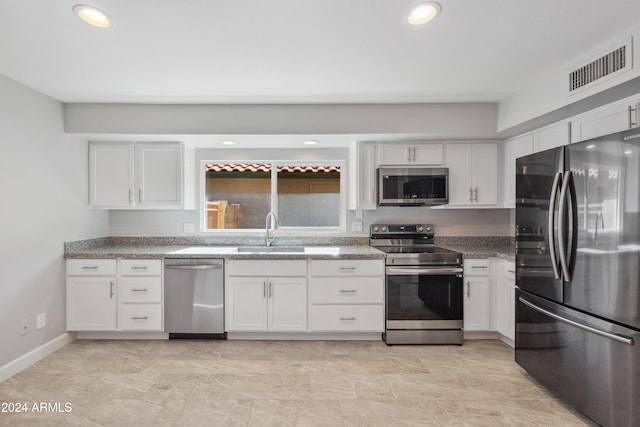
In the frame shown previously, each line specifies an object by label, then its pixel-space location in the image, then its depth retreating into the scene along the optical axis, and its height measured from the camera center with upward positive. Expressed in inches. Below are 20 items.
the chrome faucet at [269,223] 152.1 -4.7
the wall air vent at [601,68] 79.7 +35.5
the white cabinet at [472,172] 143.6 +16.6
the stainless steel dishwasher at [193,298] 132.5 -32.6
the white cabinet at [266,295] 132.5 -31.4
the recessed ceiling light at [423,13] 69.6 +41.0
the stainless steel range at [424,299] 130.4 -32.3
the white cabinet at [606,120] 85.4 +24.6
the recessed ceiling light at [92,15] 70.1 +40.7
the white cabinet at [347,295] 132.2 -31.3
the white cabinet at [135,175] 142.9 +15.2
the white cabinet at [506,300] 123.2 -31.8
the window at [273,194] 162.4 +8.4
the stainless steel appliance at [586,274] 68.8 -13.9
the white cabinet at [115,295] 131.2 -31.3
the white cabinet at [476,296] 132.2 -31.5
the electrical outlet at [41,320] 117.0 -36.7
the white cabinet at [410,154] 143.1 +23.9
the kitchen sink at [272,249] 147.2 -15.9
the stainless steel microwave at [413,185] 141.6 +11.0
